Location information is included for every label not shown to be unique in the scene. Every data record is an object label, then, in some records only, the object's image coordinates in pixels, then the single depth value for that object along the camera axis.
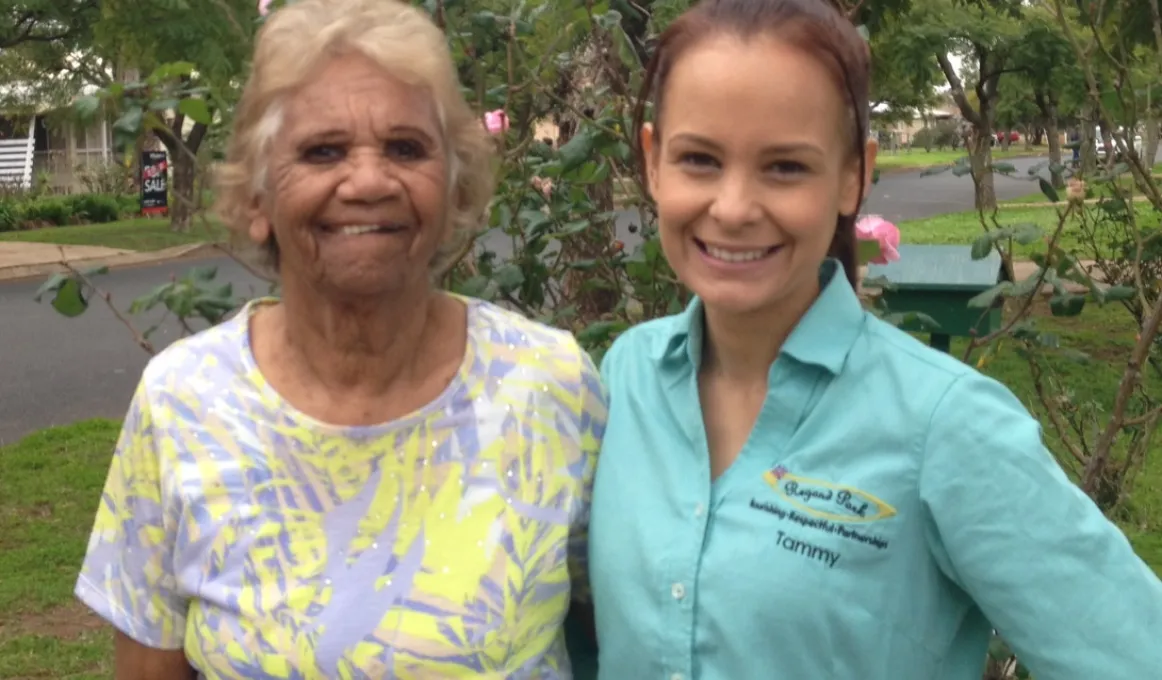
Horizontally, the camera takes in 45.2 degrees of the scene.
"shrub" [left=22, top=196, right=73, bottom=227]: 24.88
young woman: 1.45
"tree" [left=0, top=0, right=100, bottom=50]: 17.45
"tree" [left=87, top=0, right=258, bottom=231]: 2.78
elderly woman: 1.84
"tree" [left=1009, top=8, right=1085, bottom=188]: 14.31
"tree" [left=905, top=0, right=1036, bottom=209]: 15.77
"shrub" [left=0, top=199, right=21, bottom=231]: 23.70
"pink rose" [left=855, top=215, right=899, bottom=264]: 2.60
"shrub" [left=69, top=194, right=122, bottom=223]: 26.23
